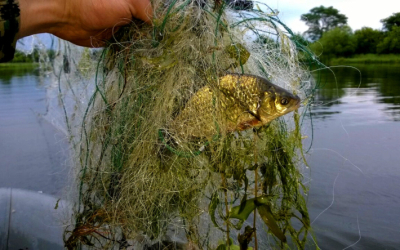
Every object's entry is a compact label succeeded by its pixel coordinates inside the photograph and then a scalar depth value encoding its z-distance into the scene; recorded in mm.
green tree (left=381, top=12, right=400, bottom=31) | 47500
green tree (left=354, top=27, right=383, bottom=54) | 40366
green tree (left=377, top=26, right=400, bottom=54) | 34344
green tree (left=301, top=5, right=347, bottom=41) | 58550
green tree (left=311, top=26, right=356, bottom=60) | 38344
